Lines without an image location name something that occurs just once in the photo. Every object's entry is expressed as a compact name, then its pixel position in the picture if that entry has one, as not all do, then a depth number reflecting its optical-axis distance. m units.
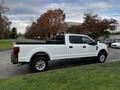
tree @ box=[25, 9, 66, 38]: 29.57
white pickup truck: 4.47
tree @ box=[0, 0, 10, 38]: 24.00
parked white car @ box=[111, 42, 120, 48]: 12.92
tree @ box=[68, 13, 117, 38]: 22.28
